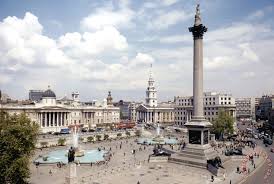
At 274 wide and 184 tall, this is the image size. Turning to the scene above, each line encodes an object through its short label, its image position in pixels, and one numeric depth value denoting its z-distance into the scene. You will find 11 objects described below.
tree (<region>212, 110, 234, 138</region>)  96.31
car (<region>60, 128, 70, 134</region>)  112.24
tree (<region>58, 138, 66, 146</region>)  90.44
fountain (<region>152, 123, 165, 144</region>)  98.20
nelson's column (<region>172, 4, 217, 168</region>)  56.03
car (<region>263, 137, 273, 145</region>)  89.09
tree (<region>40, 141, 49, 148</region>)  85.25
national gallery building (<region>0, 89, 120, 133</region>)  117.88
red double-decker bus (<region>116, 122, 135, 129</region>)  141.41
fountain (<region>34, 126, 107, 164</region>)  64.06
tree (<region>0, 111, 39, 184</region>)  36.66
